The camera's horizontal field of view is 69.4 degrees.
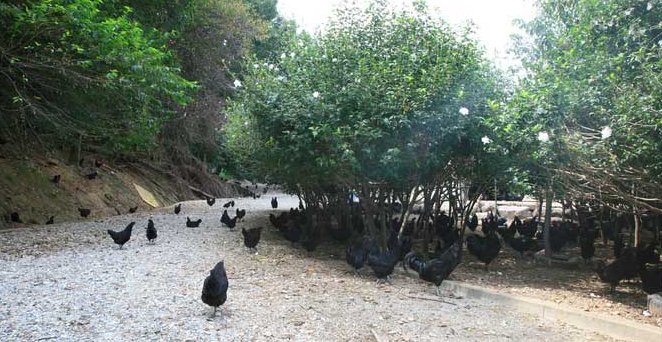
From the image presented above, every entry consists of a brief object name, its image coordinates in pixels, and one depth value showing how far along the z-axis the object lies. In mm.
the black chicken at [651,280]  6879
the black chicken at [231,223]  12305
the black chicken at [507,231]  12141
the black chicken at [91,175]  16875
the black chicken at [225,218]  12414
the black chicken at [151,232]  9859
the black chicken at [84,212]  13781
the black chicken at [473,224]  14469
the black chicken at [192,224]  12312
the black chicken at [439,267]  7398
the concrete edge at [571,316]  5520
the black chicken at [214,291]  5332
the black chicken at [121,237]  9094
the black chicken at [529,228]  12383
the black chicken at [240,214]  13800
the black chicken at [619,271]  7445
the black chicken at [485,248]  9305
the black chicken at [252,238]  9758
